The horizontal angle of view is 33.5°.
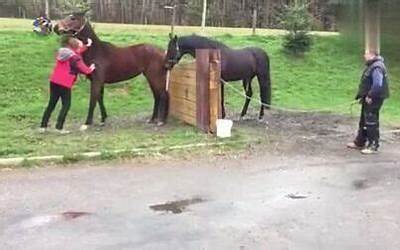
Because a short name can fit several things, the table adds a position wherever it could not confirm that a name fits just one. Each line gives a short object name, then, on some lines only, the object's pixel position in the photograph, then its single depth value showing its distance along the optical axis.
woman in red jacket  11.37
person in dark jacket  10.46
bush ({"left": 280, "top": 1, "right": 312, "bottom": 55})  20.16
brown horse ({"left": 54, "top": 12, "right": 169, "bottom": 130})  12.34
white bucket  11.28
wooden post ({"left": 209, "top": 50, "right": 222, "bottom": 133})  11.47
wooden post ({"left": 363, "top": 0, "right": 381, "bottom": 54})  17.11
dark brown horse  12.73
